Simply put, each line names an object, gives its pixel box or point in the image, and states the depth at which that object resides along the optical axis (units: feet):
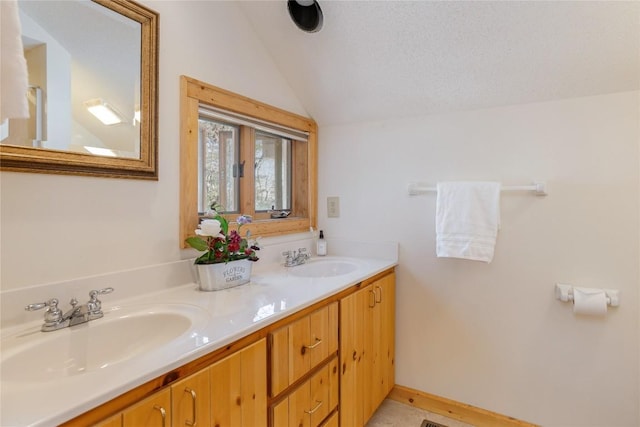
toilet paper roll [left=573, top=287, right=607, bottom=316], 4.68
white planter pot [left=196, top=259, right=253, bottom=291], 4.20
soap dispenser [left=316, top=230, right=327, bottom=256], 6.97
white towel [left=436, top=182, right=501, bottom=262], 5.25
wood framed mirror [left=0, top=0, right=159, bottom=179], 3.14
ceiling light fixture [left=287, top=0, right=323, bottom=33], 4.90
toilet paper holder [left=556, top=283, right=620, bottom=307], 4.74
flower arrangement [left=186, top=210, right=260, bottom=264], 4.27
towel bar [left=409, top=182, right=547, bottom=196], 5.10
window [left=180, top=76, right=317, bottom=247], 4.63
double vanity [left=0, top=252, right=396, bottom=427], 2.11
